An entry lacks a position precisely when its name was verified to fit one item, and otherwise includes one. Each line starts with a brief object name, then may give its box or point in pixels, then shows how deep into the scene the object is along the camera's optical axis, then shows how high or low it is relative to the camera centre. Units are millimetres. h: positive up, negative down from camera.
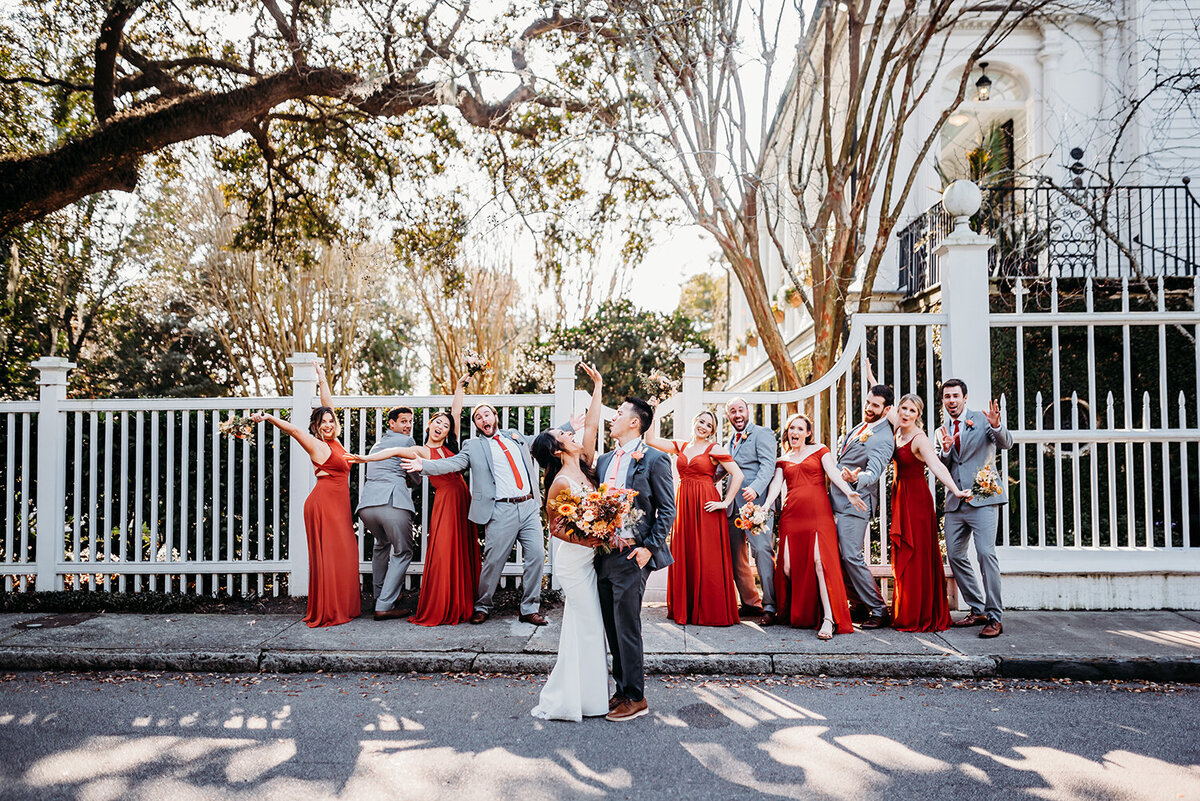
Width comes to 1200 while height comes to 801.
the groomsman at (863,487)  6859 -600
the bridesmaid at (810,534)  6762 -975
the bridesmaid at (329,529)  7254 -964
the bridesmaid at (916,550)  6805 -1101
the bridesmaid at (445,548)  7301 -1145
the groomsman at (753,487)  7219 -625
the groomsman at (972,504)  6695 -736
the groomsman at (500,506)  7367 -795
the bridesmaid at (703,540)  7094 -1056
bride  5008 -1316
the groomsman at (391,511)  7500 -843
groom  5023 -841
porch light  11733 +4484
